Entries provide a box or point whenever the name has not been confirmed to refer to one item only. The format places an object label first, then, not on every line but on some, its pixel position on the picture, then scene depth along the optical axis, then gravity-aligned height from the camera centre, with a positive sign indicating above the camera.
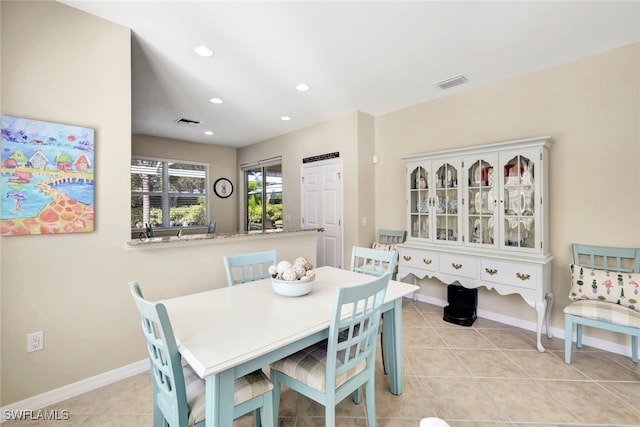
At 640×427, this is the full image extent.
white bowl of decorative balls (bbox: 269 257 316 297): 1.69 -0.40
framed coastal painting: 1.74 +0.23
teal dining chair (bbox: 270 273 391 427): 1.31 -0.77
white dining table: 1.07 -0.53
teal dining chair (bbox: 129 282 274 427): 1.09 -0.77
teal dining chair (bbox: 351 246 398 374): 2.14 -0.37
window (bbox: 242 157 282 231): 5.80 +0.40
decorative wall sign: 4.31 +0.89
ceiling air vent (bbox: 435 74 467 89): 3.03 +1.44
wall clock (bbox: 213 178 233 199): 6.36 +0.58
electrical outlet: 1.83 -0.83
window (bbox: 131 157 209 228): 5.48 +0.41
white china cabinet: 2.64 -0.07
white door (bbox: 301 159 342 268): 4.31 +0.14
